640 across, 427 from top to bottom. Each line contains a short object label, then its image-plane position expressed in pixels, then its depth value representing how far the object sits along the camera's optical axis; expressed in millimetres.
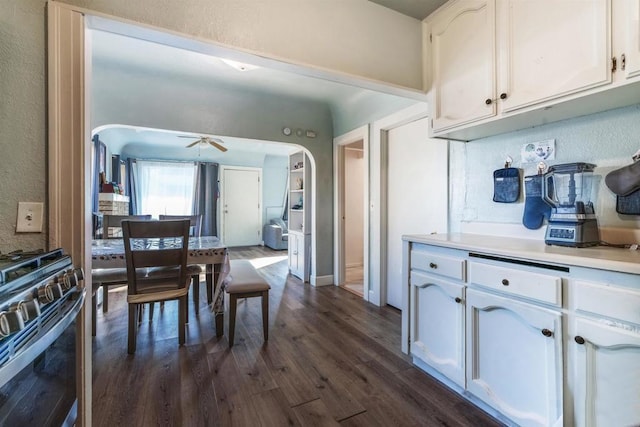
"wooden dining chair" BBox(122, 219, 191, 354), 1954
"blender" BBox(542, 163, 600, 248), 1406
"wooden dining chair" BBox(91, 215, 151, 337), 2354
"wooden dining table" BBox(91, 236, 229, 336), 2111
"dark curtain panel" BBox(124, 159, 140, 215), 5992
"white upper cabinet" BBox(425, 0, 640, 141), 1203
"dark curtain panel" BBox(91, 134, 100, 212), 3556
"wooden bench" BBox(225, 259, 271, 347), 2182
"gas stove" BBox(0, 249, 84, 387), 596
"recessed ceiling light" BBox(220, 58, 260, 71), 2532
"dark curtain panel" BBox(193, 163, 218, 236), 6806
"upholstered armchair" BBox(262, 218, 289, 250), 6805
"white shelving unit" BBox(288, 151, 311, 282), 4086
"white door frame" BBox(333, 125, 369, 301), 3871
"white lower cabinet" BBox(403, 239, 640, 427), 1037
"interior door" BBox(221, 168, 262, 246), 7191
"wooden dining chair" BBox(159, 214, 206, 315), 2616
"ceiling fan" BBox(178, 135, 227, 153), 4199
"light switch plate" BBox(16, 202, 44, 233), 1065
